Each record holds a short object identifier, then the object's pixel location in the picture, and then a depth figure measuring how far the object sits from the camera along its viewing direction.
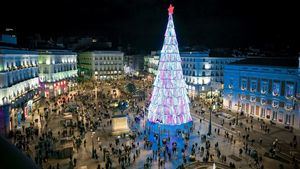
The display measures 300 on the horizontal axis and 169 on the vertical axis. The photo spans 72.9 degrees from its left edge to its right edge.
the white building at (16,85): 28.16
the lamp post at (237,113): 32.19
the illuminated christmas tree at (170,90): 27.80
